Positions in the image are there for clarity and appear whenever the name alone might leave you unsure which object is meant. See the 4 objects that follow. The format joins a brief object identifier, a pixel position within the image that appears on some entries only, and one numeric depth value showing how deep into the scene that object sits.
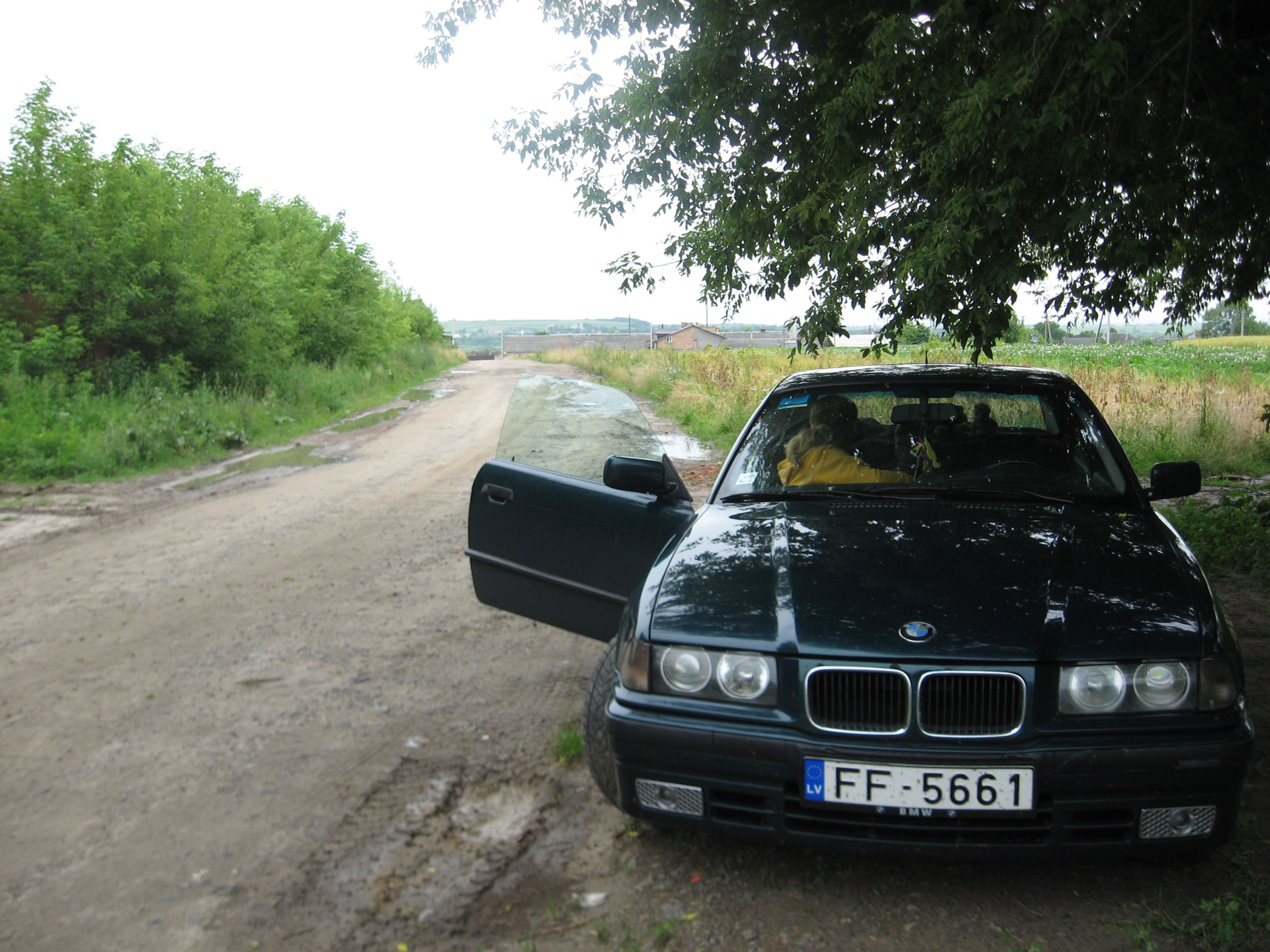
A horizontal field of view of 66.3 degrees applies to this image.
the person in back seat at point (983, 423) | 4.18
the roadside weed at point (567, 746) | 3.69
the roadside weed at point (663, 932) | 2.49
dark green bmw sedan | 2.49
